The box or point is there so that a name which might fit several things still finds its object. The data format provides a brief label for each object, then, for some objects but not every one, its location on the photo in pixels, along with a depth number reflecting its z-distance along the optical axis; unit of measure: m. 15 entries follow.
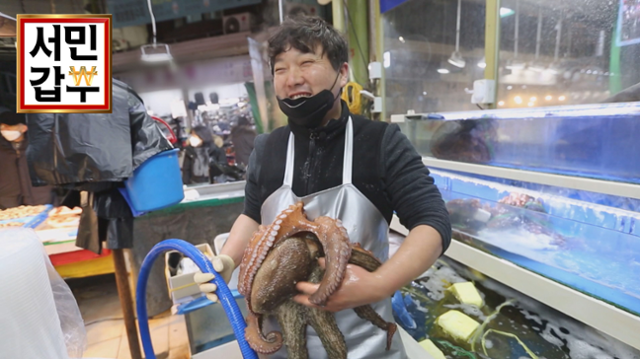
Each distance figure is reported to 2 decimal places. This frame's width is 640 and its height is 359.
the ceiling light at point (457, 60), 2.91
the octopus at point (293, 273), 0.79
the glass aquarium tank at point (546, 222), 1.54
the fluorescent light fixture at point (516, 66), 2.35
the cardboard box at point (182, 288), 1.80
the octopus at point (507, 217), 2.03
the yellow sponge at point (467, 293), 2.08
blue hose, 0.91
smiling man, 0.90
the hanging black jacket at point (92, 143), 1.42
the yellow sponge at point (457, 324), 1.77
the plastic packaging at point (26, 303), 0.63
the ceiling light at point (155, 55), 3.82
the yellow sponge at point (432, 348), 1.62
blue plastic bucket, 1.59
